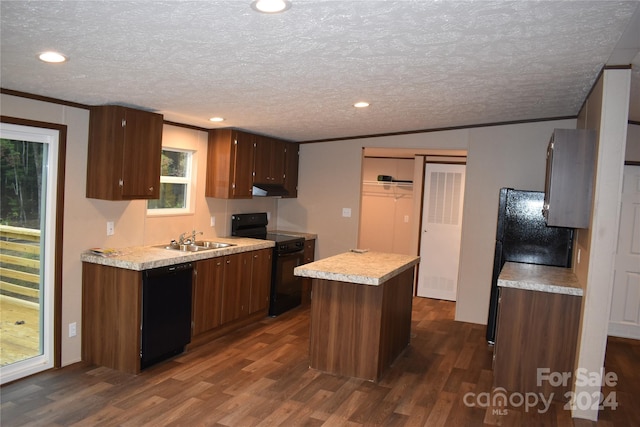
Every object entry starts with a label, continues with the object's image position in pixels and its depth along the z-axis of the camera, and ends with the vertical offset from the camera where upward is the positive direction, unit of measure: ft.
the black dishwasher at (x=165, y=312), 12.27 -3.44
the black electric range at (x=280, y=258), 18.16 -2.63
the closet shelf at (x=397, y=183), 26.12 +0.75
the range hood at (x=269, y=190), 18.80 -0.03
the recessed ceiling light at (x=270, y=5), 6.37 +2.46
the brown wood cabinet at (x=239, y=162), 17.34 +0.96
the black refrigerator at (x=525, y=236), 15.29 -1.00
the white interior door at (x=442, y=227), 22.33 -1.26
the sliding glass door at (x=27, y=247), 11.30 -1.76
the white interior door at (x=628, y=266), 17.58 -2.02
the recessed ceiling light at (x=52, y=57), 8.36 +2.11
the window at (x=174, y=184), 15.90 -0.01
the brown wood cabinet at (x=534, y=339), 11.71 -3.30
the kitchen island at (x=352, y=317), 12.46 -3.24
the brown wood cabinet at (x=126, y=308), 12.14 -3.46
